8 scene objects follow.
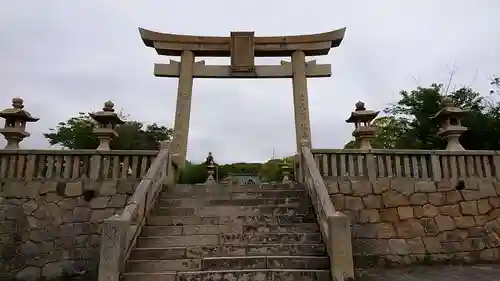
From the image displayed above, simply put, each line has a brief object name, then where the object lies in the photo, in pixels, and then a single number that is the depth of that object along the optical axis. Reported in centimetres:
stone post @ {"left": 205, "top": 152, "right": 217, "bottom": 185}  1090
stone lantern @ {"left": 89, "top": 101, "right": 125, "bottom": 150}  805
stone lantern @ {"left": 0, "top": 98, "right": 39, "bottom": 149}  726
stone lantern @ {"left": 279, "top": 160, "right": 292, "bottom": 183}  1223
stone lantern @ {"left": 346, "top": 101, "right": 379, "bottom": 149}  830
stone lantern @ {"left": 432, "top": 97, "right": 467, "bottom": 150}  746
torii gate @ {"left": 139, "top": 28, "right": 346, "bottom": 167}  935
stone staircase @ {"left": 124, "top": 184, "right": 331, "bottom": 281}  427
